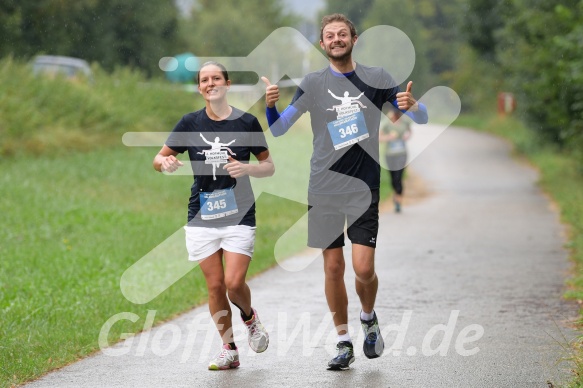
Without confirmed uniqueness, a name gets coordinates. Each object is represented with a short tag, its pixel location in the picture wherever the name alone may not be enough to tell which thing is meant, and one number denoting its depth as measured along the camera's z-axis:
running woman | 14.45
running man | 14.24
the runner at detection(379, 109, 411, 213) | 38.56
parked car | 53.47
